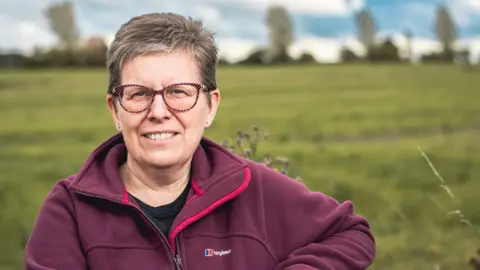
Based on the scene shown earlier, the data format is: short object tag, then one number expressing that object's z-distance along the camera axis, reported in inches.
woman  107.3
